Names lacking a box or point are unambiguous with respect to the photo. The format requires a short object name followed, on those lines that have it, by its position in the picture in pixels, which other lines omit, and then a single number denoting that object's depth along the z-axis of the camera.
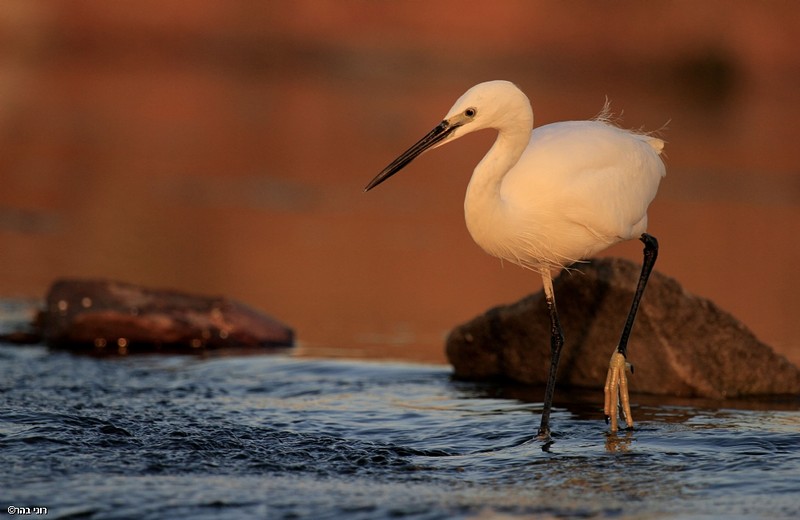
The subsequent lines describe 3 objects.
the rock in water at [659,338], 17.75
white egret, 14.23
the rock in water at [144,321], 20.86
